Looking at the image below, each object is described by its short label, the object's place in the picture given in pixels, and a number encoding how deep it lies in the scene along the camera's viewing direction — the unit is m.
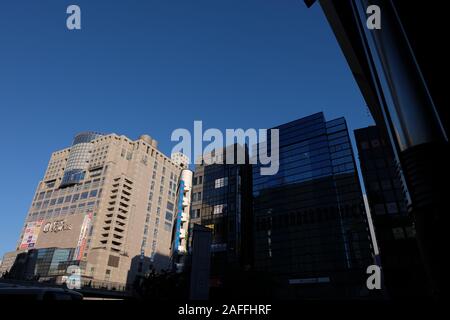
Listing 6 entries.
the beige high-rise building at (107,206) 108.25
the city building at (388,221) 46.06
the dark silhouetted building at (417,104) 1.98
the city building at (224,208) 61.25
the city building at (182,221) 66.12
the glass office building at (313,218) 54.00
